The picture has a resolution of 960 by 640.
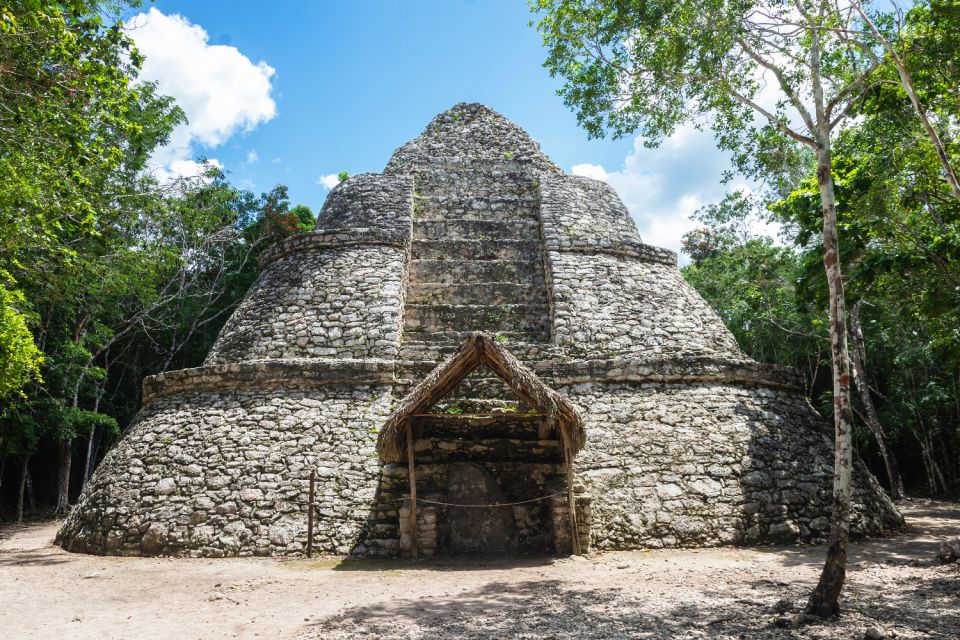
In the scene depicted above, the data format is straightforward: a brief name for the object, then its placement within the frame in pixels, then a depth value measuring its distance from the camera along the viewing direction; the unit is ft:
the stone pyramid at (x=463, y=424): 23.79
